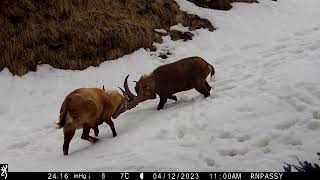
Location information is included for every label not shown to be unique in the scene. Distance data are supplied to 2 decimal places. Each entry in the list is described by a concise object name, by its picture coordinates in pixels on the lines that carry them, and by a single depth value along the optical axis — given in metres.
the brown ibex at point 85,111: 6.83
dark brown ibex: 8.77
